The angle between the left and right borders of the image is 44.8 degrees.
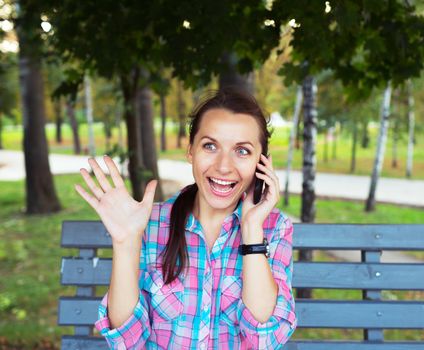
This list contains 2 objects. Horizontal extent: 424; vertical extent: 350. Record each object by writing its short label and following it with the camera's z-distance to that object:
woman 1.77
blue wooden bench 2.43
